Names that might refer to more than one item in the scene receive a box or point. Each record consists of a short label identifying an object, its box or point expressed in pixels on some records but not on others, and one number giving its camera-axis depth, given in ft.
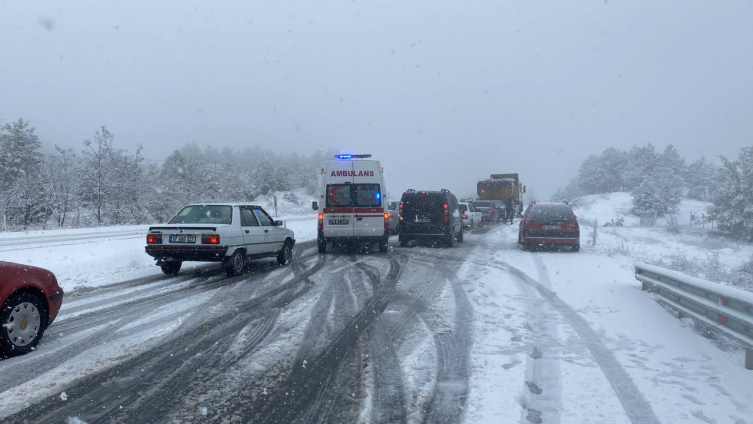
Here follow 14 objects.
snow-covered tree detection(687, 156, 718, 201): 354.33
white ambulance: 47.83
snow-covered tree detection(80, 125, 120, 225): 113.91
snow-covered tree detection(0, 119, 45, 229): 104.37
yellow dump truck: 123.95
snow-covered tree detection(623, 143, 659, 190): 322.34
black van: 54.85
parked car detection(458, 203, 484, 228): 82.82
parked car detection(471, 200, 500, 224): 107.76
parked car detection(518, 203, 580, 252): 48.26
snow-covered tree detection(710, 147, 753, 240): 143.54
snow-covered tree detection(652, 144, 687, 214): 265.95
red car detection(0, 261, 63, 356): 15.98
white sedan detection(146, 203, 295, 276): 32.09
